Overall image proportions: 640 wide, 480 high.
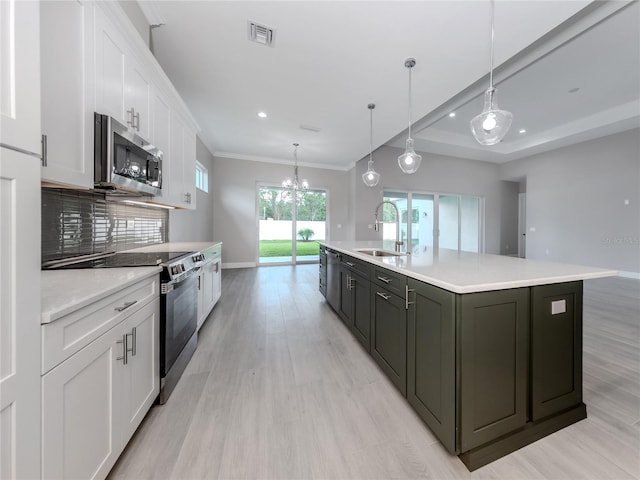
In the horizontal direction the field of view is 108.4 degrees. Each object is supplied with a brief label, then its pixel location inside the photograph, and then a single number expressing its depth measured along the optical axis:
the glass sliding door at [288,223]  6.59
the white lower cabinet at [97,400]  0.75
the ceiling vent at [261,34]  2.13
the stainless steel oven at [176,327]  1.48
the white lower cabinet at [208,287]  2.39
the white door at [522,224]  7.82
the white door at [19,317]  0.61
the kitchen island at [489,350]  1.09
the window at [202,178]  4.96
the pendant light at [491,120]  1.79
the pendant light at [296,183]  5.05
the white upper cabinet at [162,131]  2.02
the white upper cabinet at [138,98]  1.63
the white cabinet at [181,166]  2.37
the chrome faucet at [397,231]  2.47
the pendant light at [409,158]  2.60
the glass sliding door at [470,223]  7.60
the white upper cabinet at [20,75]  0.63
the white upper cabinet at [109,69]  1.35
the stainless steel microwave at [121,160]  1.33
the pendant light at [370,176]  3.38
